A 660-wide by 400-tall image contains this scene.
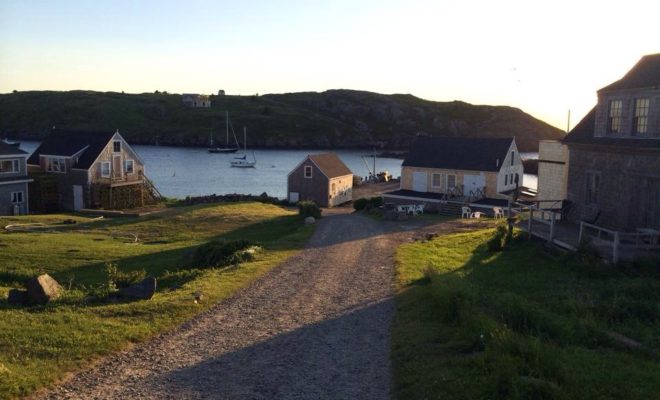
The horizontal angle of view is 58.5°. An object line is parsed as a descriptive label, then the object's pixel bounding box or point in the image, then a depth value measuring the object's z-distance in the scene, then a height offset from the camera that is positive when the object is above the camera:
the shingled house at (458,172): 57.28 -2.15
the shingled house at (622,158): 24.23 -0.15
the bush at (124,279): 20.30 -4.87
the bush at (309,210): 46.62 -5.18
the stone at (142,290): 17.84 -4.56
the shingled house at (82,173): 62.31 -3.62
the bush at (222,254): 25.45 -4.90
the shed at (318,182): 66.19 -4.12
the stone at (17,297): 17.05 -4.61
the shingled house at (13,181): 55.78 -4.11
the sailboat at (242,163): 137.75 -4.52
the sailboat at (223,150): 176.50 -1.92
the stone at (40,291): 16.94 -4.44
